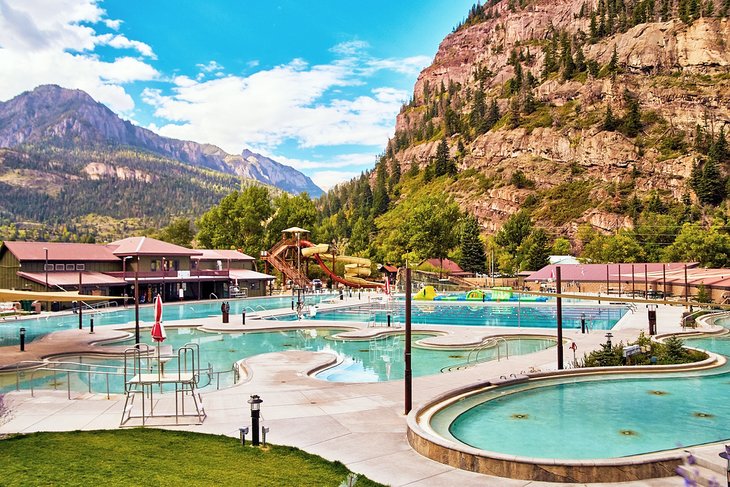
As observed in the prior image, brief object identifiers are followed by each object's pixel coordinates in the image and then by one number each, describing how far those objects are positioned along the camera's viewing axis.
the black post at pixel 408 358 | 12.81
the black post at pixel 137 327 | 25.28
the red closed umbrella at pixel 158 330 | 13.77
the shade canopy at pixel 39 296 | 22.47
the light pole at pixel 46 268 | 45.72
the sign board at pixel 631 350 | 19.48
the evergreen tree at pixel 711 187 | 109.62
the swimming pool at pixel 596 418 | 11.69
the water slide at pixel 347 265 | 76.38
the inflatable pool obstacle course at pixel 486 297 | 56.31
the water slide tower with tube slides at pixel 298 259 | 74.38
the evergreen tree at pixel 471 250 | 93.69
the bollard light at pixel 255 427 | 10.58
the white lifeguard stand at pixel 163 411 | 12.37
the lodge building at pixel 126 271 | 48.88
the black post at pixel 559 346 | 18.19
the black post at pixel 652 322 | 28.31
